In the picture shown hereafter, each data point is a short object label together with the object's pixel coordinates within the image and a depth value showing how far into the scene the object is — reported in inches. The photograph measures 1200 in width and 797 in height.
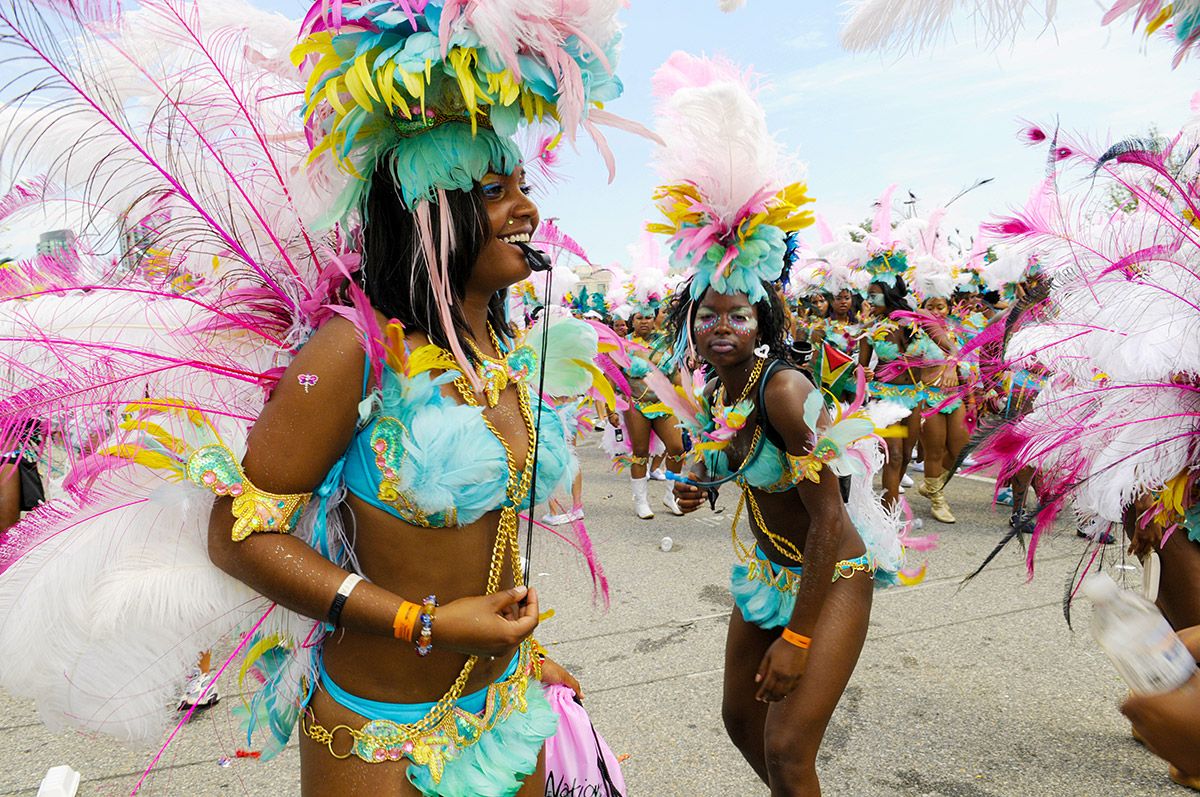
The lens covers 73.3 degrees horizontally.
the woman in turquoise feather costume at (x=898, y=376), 279.3
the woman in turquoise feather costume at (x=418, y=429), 55.3
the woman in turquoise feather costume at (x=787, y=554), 89.8
